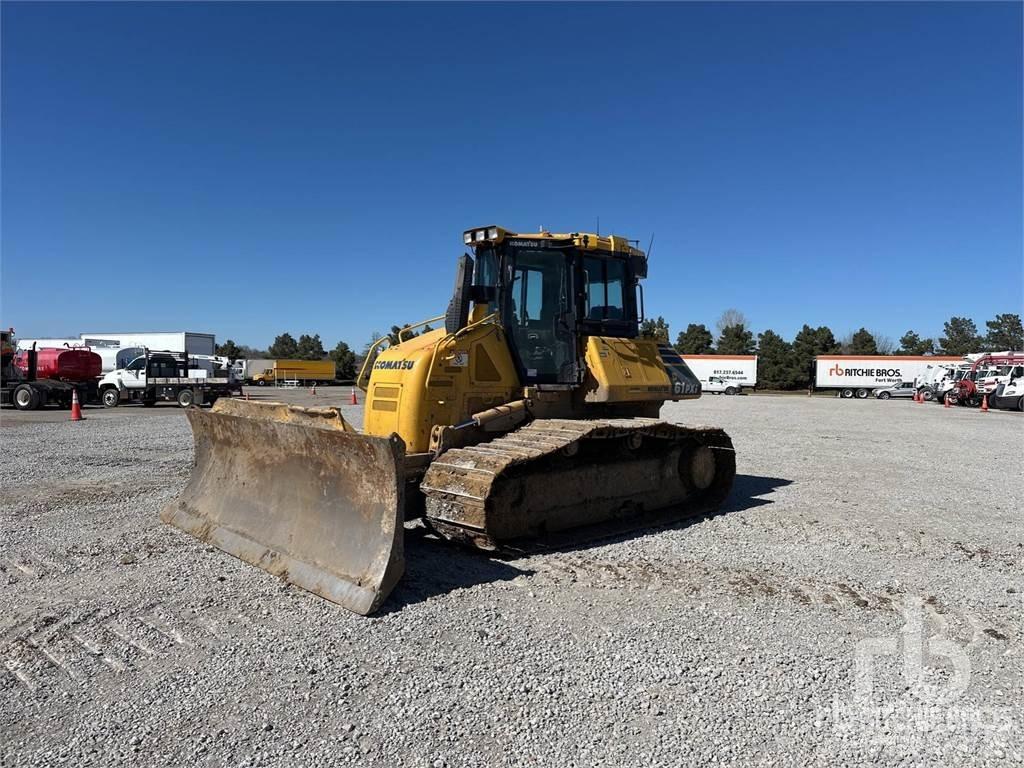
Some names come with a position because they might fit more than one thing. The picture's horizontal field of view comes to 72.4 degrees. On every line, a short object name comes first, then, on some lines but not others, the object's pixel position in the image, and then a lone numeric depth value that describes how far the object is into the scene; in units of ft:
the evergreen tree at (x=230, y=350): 263.31
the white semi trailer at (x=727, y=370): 175.63
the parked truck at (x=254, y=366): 200.34
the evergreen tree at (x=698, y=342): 234.38
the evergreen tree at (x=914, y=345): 237.66
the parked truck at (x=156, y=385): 84.64
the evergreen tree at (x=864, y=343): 216.95
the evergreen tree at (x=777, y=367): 189.26
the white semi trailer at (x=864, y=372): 158.51
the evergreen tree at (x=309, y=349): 280.92
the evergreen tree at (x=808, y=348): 187.42
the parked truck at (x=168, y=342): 138.51
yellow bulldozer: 16.38
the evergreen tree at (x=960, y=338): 242.37
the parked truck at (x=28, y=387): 77.71
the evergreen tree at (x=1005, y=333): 239.56
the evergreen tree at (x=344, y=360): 235.58
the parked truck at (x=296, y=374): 192.85
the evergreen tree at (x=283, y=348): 295.69
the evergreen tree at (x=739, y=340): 220.31
